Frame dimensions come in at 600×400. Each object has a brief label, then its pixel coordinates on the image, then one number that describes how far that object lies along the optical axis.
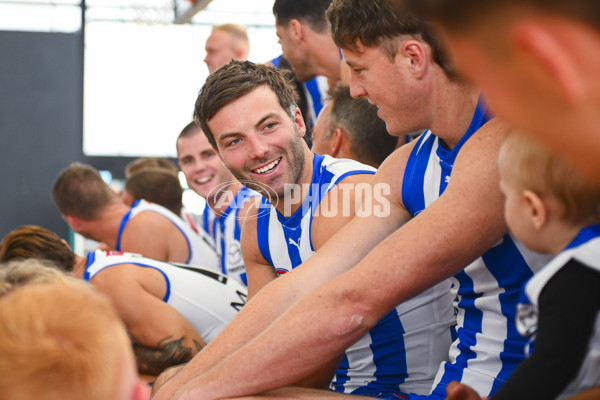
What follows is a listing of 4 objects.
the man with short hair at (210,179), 5.02
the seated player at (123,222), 4.69
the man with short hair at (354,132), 3.30
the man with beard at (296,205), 2.45
